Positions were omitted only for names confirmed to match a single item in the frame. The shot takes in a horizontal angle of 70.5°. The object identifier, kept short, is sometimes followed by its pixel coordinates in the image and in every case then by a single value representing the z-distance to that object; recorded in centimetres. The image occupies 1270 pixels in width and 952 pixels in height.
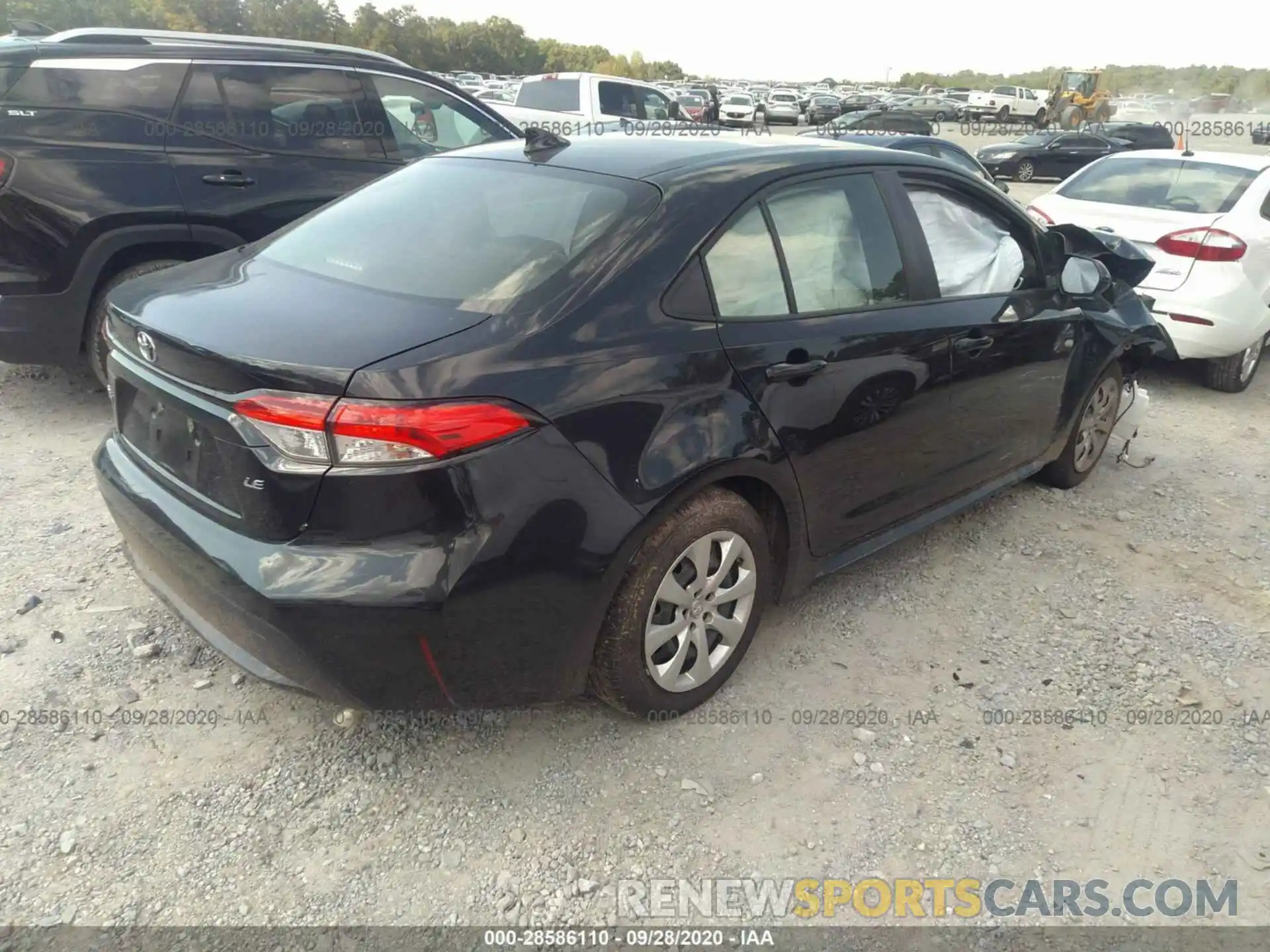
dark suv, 433
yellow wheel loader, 3384
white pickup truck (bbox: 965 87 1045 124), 4169
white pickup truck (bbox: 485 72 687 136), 1252
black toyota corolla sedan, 206
